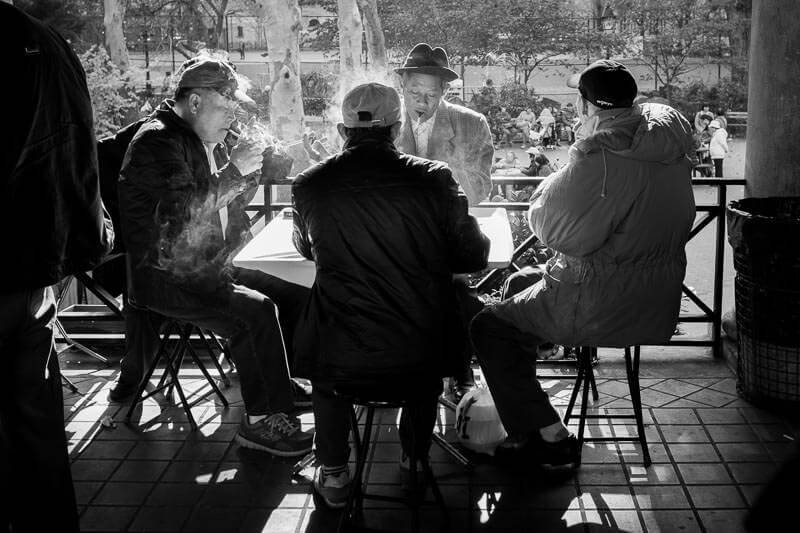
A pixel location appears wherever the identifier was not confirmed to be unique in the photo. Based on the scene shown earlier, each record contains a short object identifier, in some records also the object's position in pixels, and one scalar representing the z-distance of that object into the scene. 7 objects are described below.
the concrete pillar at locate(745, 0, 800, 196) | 5.20
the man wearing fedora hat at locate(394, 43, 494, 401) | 5.31
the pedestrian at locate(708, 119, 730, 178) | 22.25
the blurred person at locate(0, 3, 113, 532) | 2.81
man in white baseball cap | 3.40
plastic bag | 4.36
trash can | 4.62
